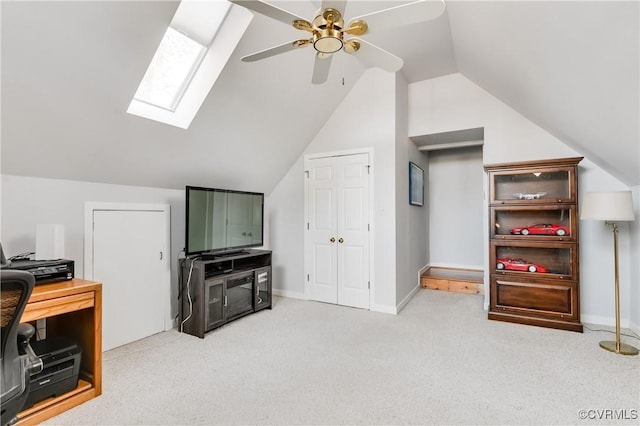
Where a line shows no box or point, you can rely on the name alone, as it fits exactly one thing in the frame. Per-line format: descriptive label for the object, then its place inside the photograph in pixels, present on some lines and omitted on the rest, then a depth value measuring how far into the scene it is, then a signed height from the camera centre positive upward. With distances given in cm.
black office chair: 123 -53
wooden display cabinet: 322 -28
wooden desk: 181 -73
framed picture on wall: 448 +49
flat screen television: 314 -2
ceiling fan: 151 +100
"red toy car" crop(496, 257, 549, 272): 344 -53
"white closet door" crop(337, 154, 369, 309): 397 -17
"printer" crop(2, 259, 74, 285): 195 -32
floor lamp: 270 +4
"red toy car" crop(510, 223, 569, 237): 336 -14
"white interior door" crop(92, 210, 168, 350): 271 -48
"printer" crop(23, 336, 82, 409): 185 -93
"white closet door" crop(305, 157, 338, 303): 419 -18
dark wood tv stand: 306 -76
